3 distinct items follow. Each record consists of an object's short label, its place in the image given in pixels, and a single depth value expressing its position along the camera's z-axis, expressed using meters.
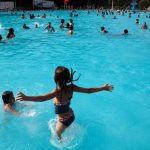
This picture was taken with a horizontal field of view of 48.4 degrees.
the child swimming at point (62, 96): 2.39
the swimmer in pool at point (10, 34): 9.82
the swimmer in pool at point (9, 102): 3.72
